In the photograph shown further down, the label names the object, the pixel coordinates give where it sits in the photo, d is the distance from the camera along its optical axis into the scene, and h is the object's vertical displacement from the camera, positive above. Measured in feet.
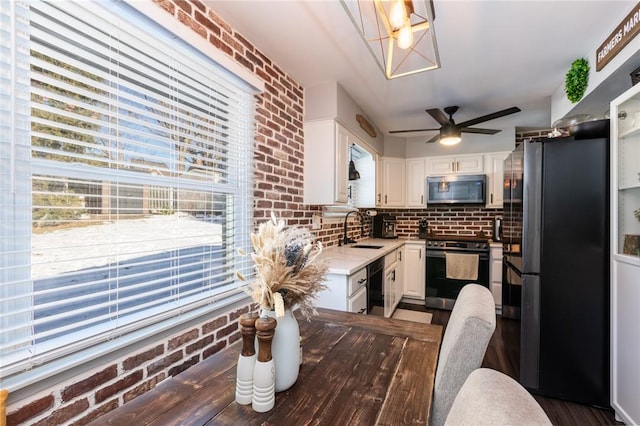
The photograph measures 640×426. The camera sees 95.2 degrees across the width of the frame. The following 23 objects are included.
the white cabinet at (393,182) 14.28 +1.46
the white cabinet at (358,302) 7.30 -2.37
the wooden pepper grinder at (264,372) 2.56 -1.42
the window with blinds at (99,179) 3.16 +0.43
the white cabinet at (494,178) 13.01 +1.53
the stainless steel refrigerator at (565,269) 6.39 -1.27
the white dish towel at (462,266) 12.17 -2.28
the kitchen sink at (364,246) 11.39 -1.38
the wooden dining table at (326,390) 2.44 -1.74
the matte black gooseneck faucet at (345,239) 11.76 -1.13
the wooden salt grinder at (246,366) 2.65 -1.42
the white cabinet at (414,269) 13.45 -2.68
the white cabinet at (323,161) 8.63 +1.50
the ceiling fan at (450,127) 9.77 +3.02
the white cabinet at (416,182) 14.43 +1.49
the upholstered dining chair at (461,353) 3.04 -1.50
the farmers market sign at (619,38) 5.38 +3.51
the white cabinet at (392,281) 10.48 -2.74
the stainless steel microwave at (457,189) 12.96 +1.04
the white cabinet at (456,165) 13.32 +2.23
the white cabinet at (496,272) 12.08 -2.50
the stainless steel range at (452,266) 12.16 -2.32
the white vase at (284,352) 2.80 -1.37
